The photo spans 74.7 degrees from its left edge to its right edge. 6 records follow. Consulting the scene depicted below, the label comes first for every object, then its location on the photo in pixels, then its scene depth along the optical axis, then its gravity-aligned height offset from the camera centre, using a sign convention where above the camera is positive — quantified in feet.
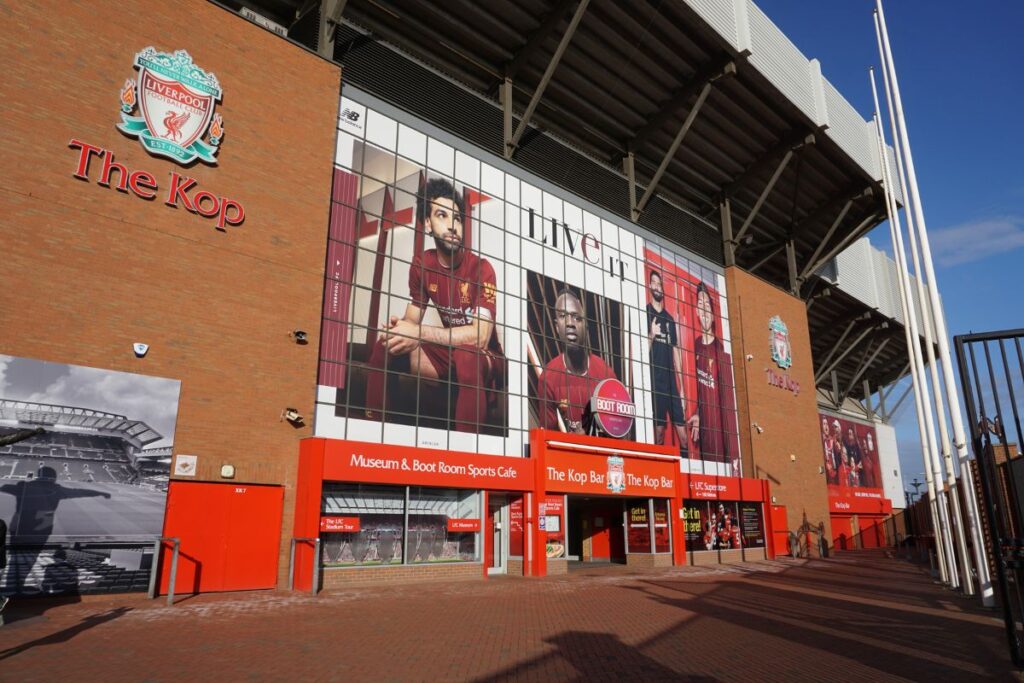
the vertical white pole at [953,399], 44.80 +7.91
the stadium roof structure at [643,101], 75.25 +56.35
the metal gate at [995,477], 24.35 +1.63
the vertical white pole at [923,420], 67.62 +10.03
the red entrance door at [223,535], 46.65 -1.01
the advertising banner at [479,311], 63.16 +23.37
